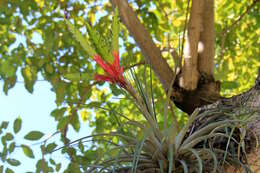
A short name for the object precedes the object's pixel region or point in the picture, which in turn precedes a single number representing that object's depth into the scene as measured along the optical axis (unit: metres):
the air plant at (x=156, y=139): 1.72
